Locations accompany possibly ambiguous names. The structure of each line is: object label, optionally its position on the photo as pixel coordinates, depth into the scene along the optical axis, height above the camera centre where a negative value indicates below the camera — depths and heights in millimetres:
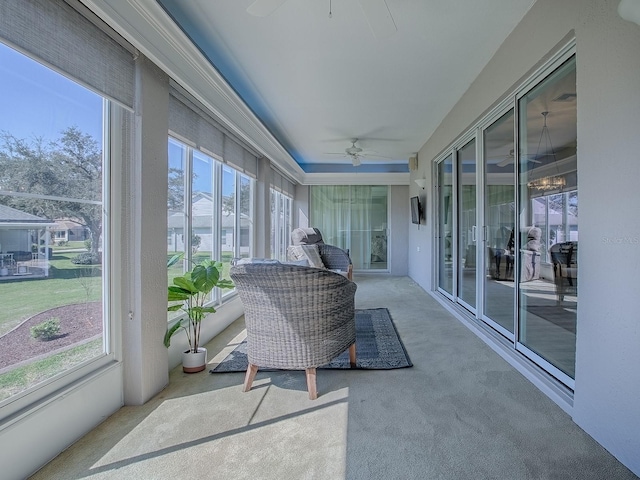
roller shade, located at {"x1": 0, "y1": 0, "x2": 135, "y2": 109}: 1344 +905
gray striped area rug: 2566 -987
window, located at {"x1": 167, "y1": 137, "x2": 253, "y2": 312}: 2809 +285
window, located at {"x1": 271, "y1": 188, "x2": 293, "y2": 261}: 6401 +320
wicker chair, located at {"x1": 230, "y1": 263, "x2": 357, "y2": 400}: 1990 -487
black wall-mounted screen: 5996 +543
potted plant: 2385 -413
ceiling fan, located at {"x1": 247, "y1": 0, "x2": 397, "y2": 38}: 1757 +1275
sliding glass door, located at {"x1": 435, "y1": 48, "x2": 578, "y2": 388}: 2086 +153
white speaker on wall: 6591 +1547
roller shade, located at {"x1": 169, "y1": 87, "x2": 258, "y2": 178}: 2617 +1014
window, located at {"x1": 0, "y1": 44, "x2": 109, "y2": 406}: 1410 +53
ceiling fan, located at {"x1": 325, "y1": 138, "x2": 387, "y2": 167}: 5962 +1660
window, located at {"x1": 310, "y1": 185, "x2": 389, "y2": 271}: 7988 +420
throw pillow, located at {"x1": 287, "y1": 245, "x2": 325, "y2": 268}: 4703 -231
